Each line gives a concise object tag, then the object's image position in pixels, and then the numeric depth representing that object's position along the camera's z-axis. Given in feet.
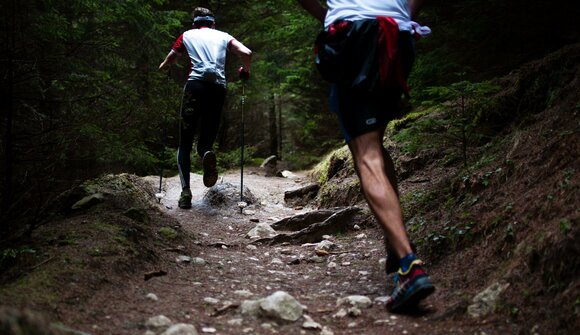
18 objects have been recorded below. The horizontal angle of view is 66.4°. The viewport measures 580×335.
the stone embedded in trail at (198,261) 12.22
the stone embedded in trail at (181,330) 6.86
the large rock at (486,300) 7.27
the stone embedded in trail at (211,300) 8.84
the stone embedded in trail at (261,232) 17.21
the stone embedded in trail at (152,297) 8.66
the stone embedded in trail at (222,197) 22.13
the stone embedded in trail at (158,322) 7.26
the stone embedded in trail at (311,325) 7.65
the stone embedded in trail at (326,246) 14.70
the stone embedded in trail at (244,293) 9.59
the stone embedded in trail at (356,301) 8.64
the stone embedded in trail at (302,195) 26.25
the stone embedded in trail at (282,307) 7.86
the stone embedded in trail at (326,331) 7.45
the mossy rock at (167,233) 13.44
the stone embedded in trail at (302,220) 18.17
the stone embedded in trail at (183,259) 12.02
